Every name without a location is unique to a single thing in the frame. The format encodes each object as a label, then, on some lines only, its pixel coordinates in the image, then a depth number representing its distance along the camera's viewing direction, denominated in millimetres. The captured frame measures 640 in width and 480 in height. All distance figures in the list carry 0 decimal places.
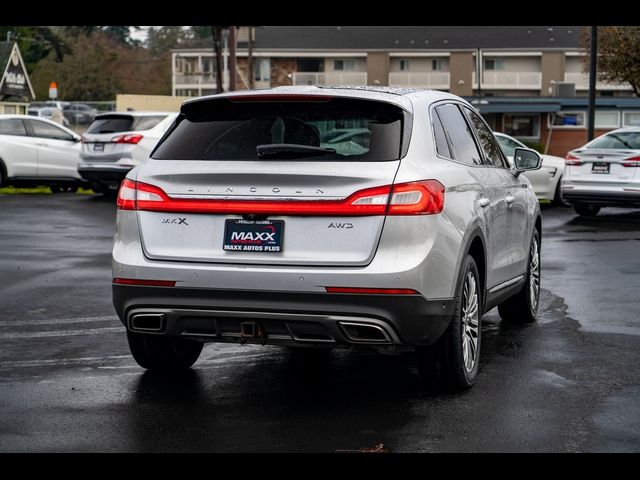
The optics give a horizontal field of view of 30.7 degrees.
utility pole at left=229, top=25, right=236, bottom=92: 37547
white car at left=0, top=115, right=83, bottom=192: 23984
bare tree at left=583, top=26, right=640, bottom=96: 32031
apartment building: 79125
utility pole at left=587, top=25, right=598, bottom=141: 25891
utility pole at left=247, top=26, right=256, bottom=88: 63303
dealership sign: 63281
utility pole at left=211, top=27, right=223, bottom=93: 45609
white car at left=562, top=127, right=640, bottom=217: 19047
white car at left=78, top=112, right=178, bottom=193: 22844
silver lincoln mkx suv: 6105
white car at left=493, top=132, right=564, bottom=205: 22219
